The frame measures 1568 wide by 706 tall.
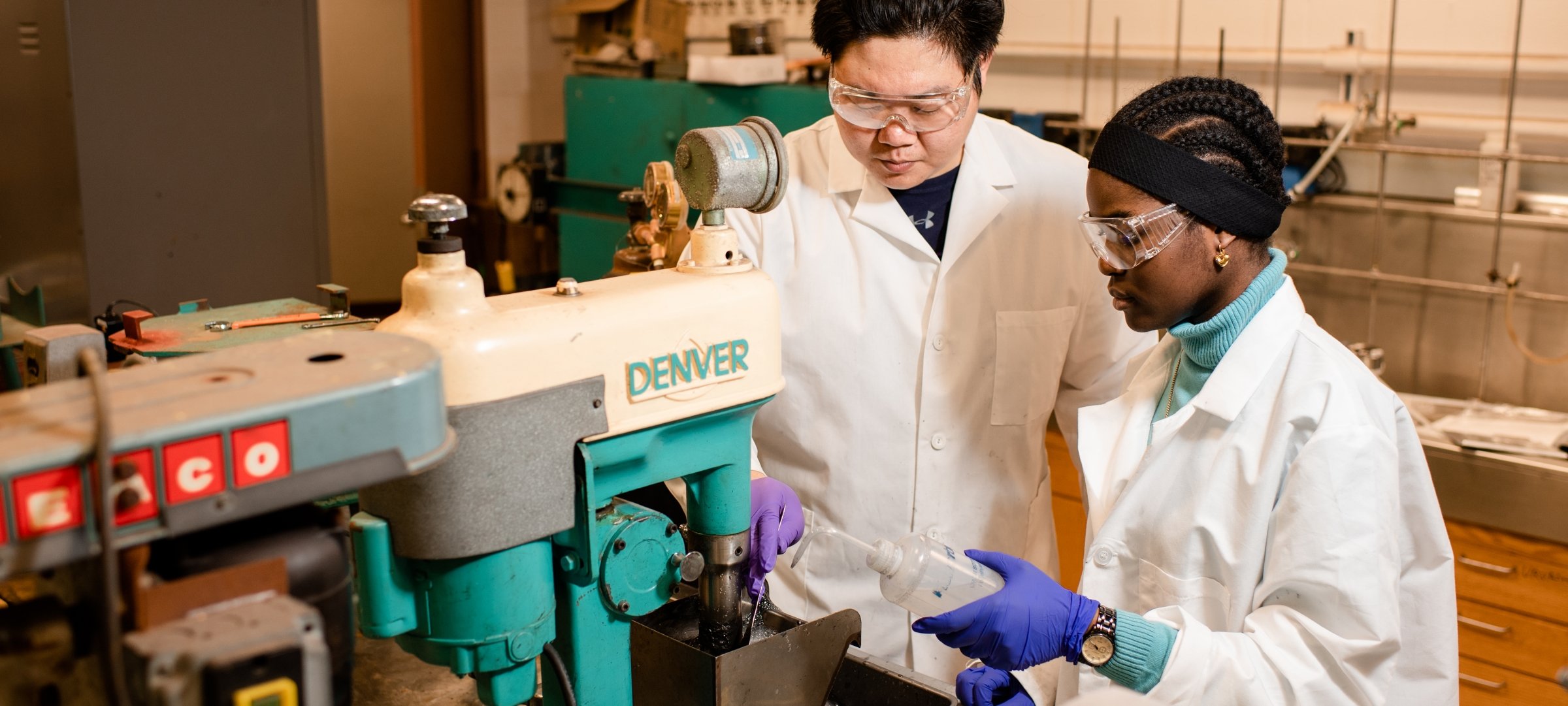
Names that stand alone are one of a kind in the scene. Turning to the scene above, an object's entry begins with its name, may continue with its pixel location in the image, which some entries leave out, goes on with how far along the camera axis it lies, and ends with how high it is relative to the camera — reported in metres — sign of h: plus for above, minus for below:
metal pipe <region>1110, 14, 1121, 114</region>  3.56 +0.23
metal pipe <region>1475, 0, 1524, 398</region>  2.79 -0.14
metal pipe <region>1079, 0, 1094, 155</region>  3.66 +0.38
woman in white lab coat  1.11 -0.36
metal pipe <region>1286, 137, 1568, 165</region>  2.64 -0.02
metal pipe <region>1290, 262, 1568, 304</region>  2.83 -0.35
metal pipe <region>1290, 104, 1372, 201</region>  2.97 -0.02
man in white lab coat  1.68 -0.29
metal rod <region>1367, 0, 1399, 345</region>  2.97 -0.10
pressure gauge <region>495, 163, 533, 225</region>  4.59 -0.22
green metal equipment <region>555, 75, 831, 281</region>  3.90 +0.03
